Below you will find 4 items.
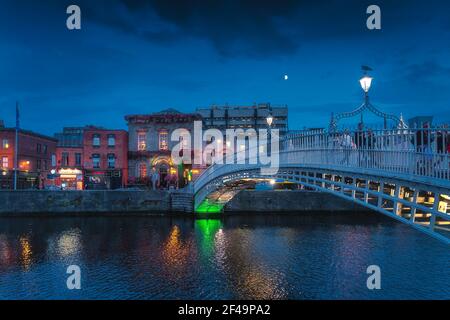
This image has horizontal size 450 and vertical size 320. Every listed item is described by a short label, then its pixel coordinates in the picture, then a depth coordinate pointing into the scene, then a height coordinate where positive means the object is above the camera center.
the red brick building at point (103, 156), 55.75 +2.69
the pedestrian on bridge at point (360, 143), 14.11 +1.06
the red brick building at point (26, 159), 52.22 +2.37
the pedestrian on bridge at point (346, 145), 14.89 +1.07
